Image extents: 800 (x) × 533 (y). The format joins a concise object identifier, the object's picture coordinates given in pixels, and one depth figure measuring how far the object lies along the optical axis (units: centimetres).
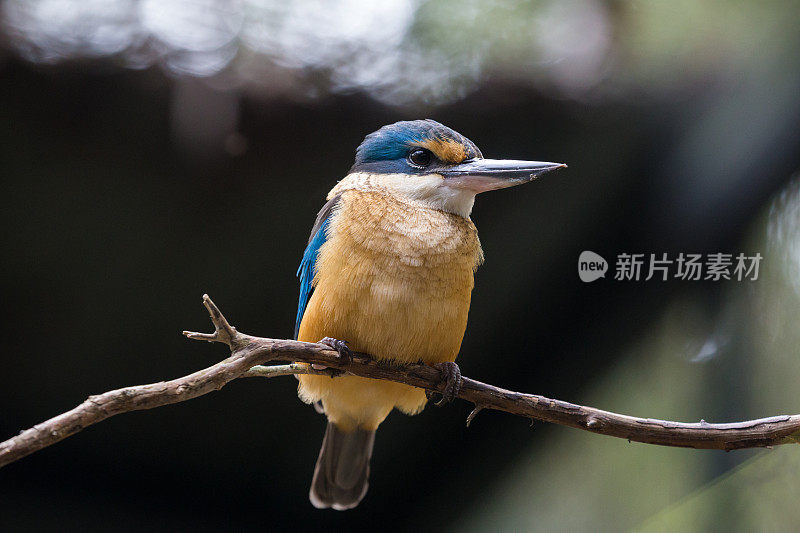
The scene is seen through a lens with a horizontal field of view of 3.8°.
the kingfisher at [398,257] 393
